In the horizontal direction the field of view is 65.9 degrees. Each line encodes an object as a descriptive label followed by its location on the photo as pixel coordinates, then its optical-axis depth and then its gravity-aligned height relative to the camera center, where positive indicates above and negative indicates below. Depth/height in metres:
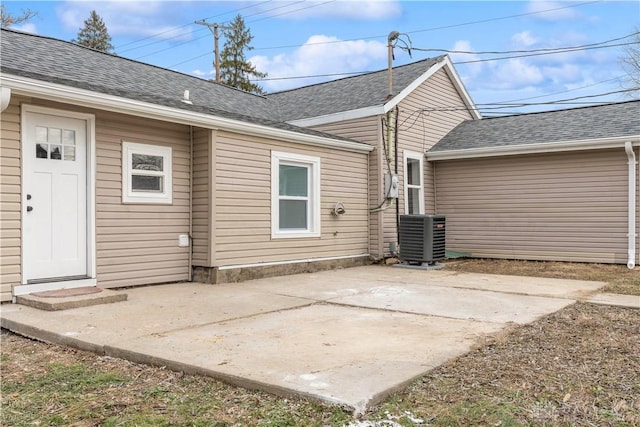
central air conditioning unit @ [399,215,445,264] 9.12 -0.41
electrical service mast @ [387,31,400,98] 10.79 +3.86
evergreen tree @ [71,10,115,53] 37.59 +14.21
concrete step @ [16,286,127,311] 5.01 -0.85
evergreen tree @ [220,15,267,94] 34.84 +11.03
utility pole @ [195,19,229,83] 24.70 +9.33
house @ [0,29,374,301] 5.56 +0.47
